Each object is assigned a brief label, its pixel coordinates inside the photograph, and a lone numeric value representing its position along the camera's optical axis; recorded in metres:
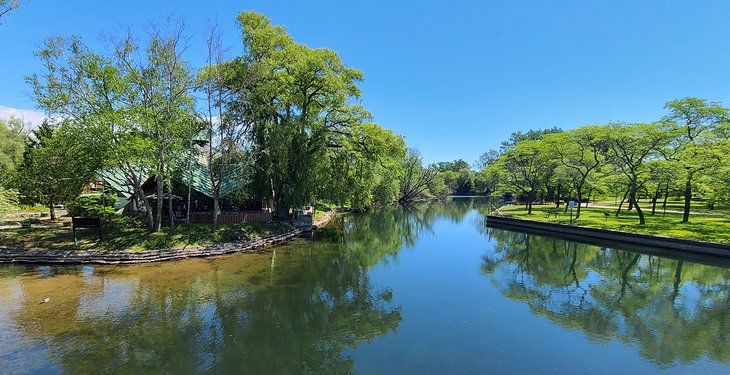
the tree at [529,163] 35.92
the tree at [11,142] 29.03
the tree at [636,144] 23.75
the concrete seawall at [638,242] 18.38
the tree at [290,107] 22.31
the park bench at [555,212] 33.99
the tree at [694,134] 22.27
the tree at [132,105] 16.42
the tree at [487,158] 99.16
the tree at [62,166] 16.59
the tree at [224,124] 20.14
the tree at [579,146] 27.63
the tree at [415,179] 66.00
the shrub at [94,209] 18.67
